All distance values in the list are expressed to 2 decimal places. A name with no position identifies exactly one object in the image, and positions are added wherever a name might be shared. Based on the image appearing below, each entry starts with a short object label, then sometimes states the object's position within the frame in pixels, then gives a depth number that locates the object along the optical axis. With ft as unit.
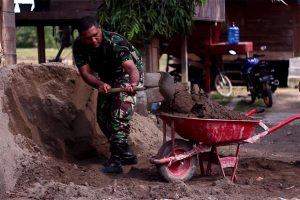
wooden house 64.64
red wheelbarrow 19.89
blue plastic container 52.13
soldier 21.09
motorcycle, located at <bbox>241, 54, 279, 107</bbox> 46.80
